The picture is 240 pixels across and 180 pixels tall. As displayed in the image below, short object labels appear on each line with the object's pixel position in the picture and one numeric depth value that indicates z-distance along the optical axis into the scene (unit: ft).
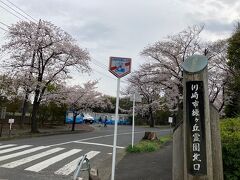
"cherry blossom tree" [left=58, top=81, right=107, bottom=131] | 61.16
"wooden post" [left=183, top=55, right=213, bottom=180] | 11.62
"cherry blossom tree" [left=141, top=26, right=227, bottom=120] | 51.88
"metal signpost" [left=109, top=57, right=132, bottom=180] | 14.98
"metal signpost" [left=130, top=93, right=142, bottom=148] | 27.11
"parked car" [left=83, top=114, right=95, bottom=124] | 108.83
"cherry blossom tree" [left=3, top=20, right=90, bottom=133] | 49.56
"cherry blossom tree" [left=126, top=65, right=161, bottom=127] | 56.61
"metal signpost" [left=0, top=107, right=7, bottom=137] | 39.67
